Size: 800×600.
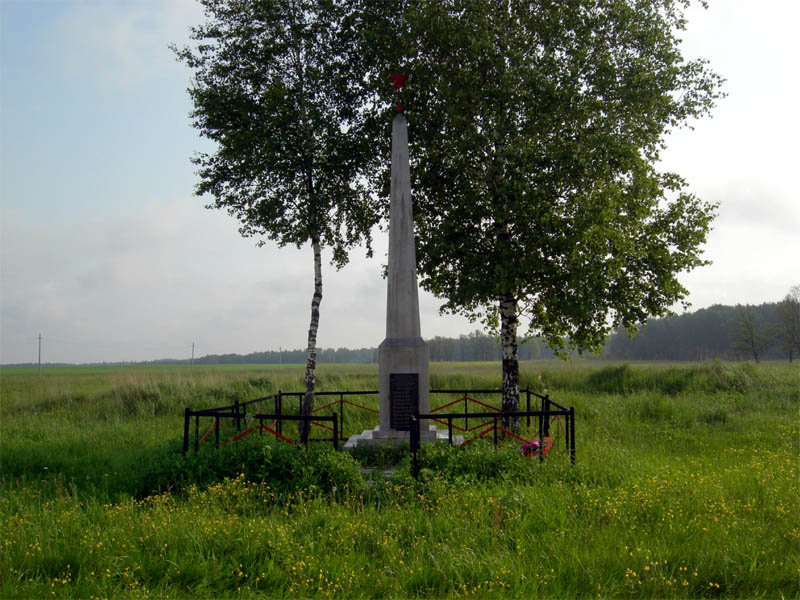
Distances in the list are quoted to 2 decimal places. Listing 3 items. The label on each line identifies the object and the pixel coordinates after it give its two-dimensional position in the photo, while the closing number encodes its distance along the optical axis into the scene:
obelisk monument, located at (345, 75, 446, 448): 11.58
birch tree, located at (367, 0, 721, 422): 13.17
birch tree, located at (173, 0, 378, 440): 15.55
